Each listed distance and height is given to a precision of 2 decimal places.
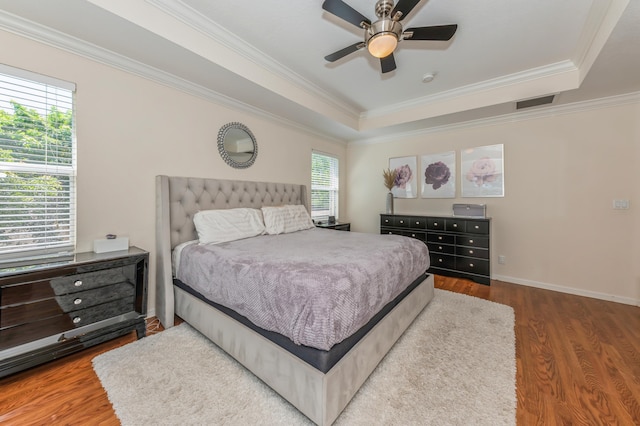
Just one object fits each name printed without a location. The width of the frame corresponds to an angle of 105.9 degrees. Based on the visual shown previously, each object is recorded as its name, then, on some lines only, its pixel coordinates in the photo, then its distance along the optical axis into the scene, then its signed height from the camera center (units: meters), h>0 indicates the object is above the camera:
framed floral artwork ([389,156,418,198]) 4.54 +0.67
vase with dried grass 4.59 +0.60
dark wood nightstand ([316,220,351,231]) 4.50 -0.25
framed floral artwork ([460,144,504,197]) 3.77 +0.64
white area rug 1.40 -1.17
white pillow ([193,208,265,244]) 2.63 -0.14
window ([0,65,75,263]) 1.85 +0.39
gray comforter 1.37 -0.47
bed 1.33 -0.85
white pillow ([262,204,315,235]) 3.27 -0.09
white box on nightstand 2.13 -0.28
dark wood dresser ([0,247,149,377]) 1.57 -0.68
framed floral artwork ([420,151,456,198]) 4.15 +0.65
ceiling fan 1.70 +1.42
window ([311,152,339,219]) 4.78 +0.56
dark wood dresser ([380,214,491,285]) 3.52 -0.47
